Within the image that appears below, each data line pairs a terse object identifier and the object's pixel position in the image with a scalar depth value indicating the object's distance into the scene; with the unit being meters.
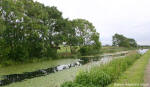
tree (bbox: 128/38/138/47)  72.04
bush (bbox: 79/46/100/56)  34.50
